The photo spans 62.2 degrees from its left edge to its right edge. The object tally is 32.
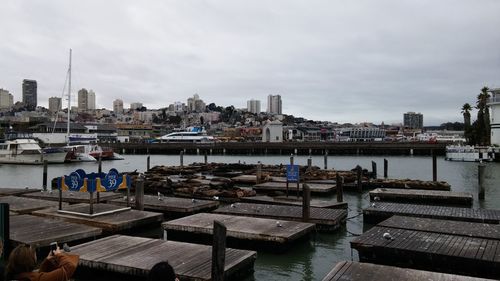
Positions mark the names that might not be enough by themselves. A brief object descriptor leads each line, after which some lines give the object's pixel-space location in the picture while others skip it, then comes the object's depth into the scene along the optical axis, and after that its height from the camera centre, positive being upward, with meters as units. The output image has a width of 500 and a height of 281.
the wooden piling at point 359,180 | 21.00 -1.86
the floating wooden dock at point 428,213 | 12.10 -2.13
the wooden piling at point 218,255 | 6.51 -1.79
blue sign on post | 15.84 -1.10
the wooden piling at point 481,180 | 19.12 -1.70
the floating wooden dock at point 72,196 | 15.90 -2.12
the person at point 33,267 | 3.77 -1.19
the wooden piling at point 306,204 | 11.82 -1.74
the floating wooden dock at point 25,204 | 12.91 -2.05
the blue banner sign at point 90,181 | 11.54 -1.09
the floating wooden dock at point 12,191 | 17.53 -2.10
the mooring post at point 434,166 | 24.23 -1.31
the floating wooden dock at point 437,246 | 7.87 -2.12
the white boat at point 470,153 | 45.75 -1.09
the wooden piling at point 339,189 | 16.44 -1.80
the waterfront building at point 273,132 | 100.06 +2.83
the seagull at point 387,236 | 9.14 -2.04
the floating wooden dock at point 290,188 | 20.06 -2.21
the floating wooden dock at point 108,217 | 10.96 -2.09
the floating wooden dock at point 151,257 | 7.35 -2.19
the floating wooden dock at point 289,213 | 12.20 -2.15
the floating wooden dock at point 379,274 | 6.65 -2.15
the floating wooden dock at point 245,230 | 9.96 -2.18
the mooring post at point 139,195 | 13.23 -1.66
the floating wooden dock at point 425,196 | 17.14 -2.25
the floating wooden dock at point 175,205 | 14.10 -2.18
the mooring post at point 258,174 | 23.26 -1.72
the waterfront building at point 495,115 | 47.09 +3.39
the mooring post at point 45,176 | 23.23 -1.91
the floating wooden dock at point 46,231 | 9.17 -2.10
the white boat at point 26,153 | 46.06 -1.15
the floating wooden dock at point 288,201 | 15.06 -2.18
